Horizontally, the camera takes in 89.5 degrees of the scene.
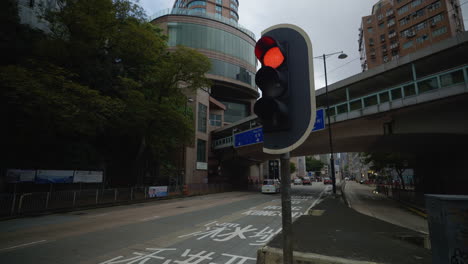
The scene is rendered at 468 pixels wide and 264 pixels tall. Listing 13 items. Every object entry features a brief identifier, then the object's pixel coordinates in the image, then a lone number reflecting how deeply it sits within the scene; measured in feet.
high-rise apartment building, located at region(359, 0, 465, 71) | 143.13
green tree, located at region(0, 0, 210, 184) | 46.21
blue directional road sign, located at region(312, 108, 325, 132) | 55.31
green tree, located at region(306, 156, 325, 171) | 386.11
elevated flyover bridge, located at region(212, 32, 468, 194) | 40.73
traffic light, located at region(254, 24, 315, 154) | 7.63
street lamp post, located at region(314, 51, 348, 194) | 60.85
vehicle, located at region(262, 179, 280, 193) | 97.10
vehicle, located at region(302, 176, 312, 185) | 182.19
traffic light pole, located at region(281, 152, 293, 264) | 7.11
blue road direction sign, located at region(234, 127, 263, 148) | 85.61
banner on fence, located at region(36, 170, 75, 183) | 54.49
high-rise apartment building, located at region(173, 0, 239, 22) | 232.73
